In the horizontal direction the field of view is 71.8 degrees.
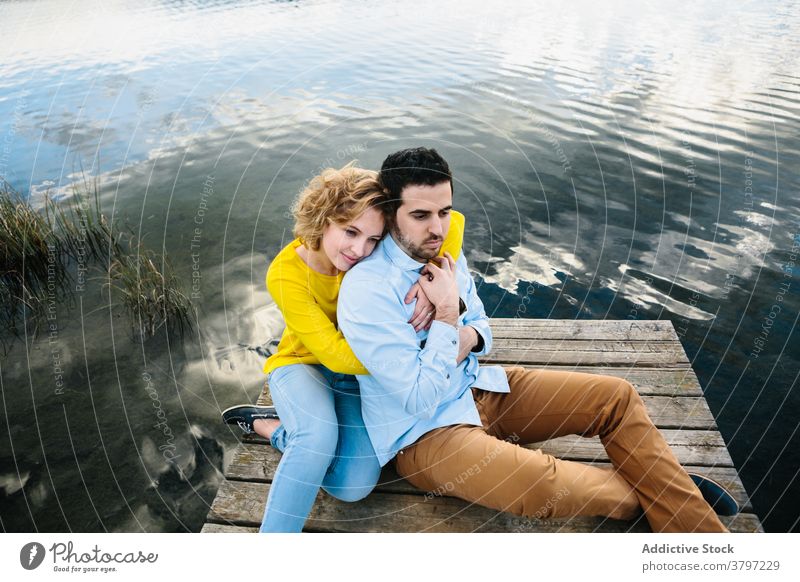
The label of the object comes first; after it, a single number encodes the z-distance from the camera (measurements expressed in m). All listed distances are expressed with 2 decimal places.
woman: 2.64
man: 2.53
